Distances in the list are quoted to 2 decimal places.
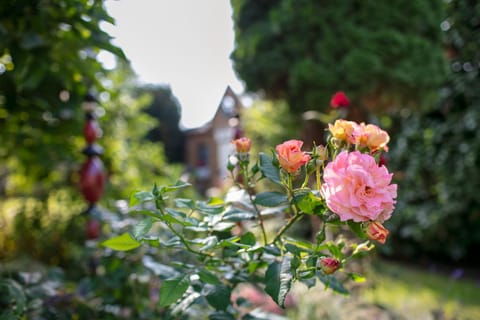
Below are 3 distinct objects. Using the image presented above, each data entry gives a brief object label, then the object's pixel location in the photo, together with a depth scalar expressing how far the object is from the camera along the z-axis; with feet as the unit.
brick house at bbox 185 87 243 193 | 34.37
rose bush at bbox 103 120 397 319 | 1.60
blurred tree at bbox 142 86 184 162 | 42.91
